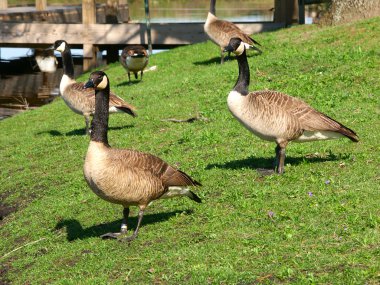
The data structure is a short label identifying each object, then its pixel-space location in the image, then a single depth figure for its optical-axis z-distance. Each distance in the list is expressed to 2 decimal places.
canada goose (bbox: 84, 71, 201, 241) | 8.21
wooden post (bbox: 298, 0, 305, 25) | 23.68
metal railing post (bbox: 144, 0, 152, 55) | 24.81
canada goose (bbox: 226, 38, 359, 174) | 9.93
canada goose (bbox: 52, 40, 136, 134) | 14.43
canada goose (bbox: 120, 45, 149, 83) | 19.64
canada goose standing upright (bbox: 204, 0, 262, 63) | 19.92
